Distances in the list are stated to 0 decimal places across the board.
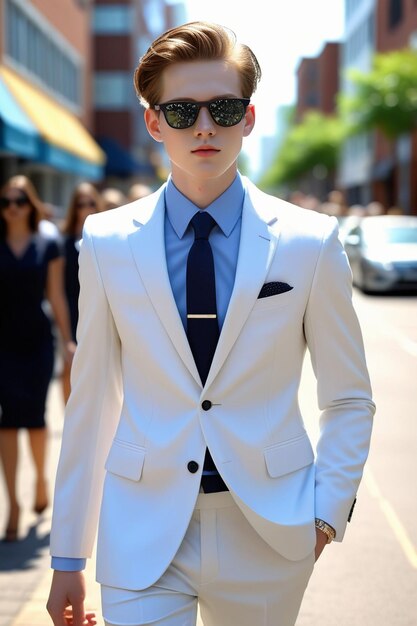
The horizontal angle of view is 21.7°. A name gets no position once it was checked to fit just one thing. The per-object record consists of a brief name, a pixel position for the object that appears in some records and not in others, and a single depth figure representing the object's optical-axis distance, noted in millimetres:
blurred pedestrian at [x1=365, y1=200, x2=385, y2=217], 29219
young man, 2504
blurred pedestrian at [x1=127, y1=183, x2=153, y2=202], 11227
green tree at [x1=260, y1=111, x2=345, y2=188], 85438
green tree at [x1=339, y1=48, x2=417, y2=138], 38562
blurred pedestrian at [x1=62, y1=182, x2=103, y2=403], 8727
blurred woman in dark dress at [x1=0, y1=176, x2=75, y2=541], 6562
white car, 21641
